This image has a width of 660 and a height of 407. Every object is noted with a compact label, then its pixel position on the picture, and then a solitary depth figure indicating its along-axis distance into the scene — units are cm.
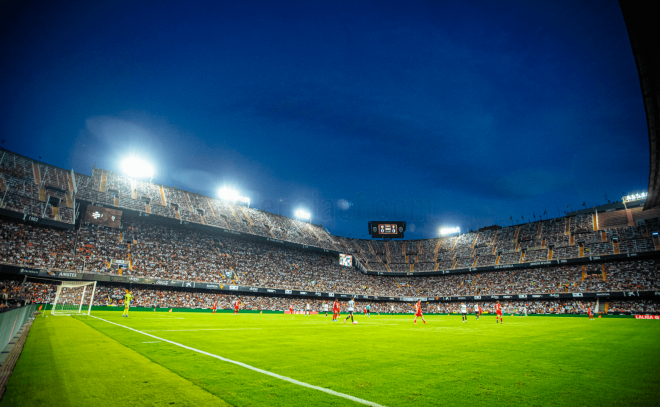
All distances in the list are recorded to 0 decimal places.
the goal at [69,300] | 2478
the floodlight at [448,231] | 7600
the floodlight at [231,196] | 5827
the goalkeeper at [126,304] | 2393
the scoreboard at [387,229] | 6397
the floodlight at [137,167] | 4797
